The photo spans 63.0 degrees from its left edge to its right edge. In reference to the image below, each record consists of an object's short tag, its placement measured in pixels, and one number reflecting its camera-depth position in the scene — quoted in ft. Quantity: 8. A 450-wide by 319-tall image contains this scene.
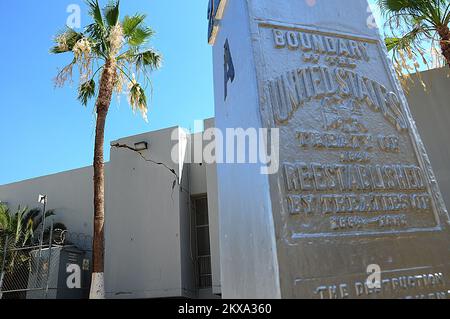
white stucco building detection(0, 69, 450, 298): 32.53
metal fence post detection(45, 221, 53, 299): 32.61
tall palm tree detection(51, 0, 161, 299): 31.78
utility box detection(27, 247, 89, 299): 36.11
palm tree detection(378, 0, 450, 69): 27.58
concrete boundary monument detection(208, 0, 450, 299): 6.49
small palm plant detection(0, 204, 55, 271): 37.06
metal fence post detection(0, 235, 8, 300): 31.62
